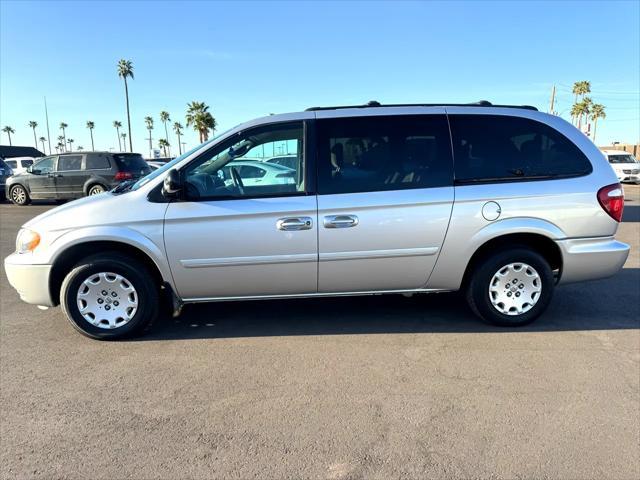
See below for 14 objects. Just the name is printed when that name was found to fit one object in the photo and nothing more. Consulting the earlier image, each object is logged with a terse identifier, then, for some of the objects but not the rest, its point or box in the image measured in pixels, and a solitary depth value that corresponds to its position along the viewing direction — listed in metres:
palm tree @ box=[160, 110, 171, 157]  103.50
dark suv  13.31
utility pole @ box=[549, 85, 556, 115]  42.54
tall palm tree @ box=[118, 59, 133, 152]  59.03
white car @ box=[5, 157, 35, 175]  20.52
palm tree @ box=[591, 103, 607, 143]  81.44
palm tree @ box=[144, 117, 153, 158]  107.18
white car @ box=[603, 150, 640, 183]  22.41
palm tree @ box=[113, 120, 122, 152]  121.83
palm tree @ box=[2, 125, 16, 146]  104.31
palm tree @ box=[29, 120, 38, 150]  118.57
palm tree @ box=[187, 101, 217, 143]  59.97
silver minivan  3.75
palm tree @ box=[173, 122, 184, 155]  110.62
